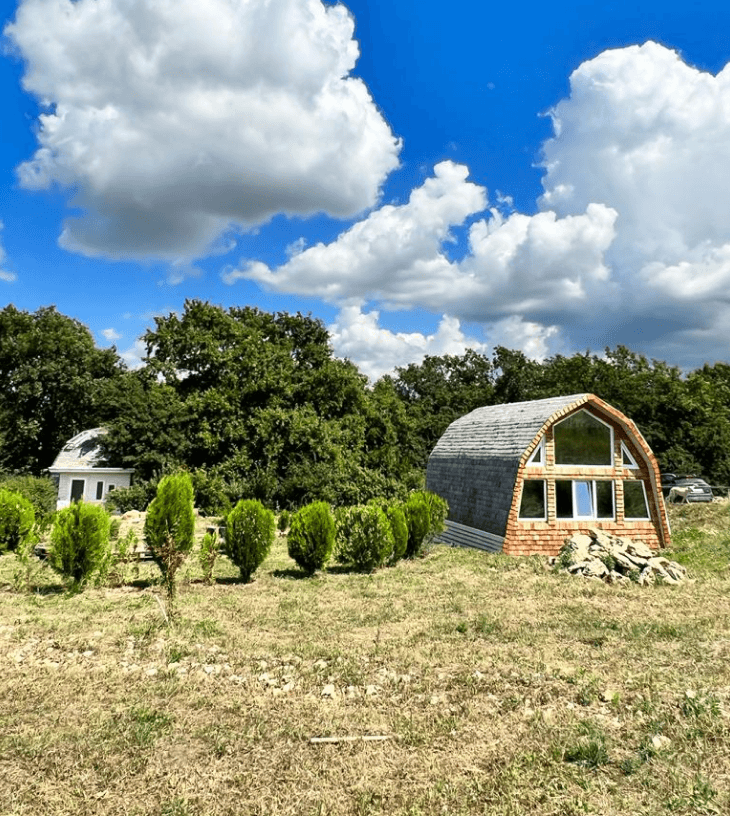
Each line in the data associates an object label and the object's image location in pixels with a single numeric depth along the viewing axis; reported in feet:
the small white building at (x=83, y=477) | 96.94
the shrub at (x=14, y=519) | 52.42
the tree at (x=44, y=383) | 121.60
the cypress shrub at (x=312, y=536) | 44.11
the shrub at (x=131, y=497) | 89.25
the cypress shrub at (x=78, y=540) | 37.27
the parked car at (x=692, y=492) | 101.09
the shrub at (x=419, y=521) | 54.19
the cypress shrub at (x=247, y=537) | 42.22
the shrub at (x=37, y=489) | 78.23
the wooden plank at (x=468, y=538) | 57.72
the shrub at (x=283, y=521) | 72.18
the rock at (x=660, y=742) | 18.21
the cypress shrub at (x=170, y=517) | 40.86
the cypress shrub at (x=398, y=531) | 50.11
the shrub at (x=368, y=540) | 47.37
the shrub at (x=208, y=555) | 41.19
